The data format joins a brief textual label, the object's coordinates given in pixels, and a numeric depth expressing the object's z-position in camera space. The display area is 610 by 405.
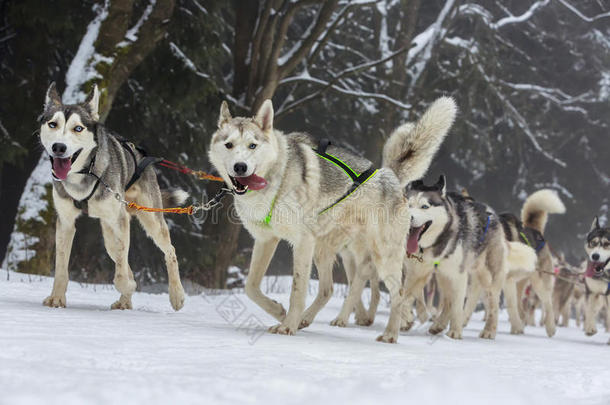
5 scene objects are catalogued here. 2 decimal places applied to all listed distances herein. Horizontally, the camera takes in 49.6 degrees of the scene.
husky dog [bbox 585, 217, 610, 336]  8.15
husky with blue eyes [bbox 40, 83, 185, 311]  4.16
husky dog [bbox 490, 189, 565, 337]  8.25
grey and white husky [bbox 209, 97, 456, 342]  4.10
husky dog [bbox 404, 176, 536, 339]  6.08
